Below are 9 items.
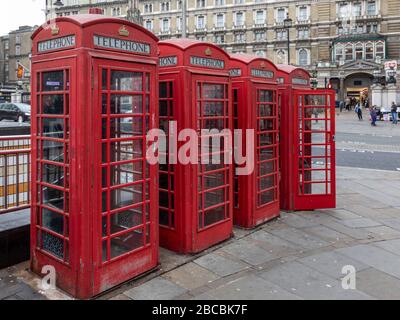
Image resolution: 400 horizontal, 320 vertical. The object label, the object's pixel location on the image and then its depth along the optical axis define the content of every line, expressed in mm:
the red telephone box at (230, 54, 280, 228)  6664
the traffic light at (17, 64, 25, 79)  26447
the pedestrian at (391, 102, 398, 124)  36500
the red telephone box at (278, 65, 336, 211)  7969
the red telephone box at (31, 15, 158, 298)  4180
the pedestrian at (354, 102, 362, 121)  38938
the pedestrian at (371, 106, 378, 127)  33281
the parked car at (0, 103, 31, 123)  28205
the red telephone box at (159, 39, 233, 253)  5406
